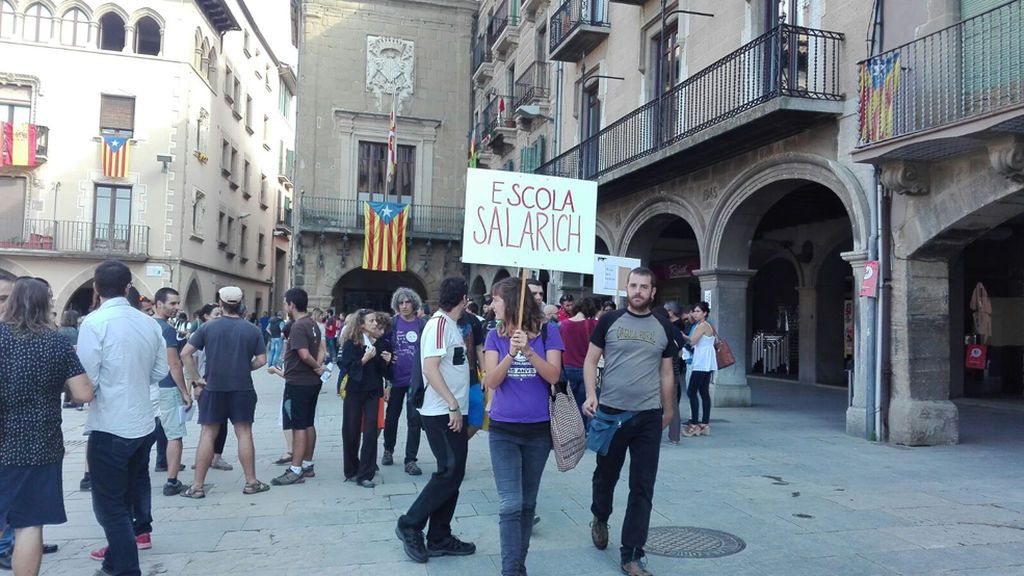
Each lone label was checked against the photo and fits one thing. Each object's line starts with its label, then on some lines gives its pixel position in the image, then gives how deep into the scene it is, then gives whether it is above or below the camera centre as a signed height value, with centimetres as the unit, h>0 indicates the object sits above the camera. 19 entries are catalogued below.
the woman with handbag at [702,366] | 977 -52
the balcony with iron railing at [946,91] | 781 +271
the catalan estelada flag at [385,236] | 2750 +287
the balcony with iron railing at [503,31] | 2452 +952
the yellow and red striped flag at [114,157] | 2639 +519
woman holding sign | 439 -55
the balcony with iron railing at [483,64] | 2767 +933
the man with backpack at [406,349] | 778 -34
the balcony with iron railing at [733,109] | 1033 +340
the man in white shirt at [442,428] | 494 -72
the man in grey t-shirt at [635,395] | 473 -46
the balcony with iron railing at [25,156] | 2544 +510
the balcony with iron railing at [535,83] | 2148 +676
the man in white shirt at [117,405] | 443 -58
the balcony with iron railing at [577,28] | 1727 +672
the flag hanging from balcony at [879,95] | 903 +282
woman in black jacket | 725 -77
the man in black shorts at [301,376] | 718 -60
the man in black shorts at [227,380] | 655 -59
